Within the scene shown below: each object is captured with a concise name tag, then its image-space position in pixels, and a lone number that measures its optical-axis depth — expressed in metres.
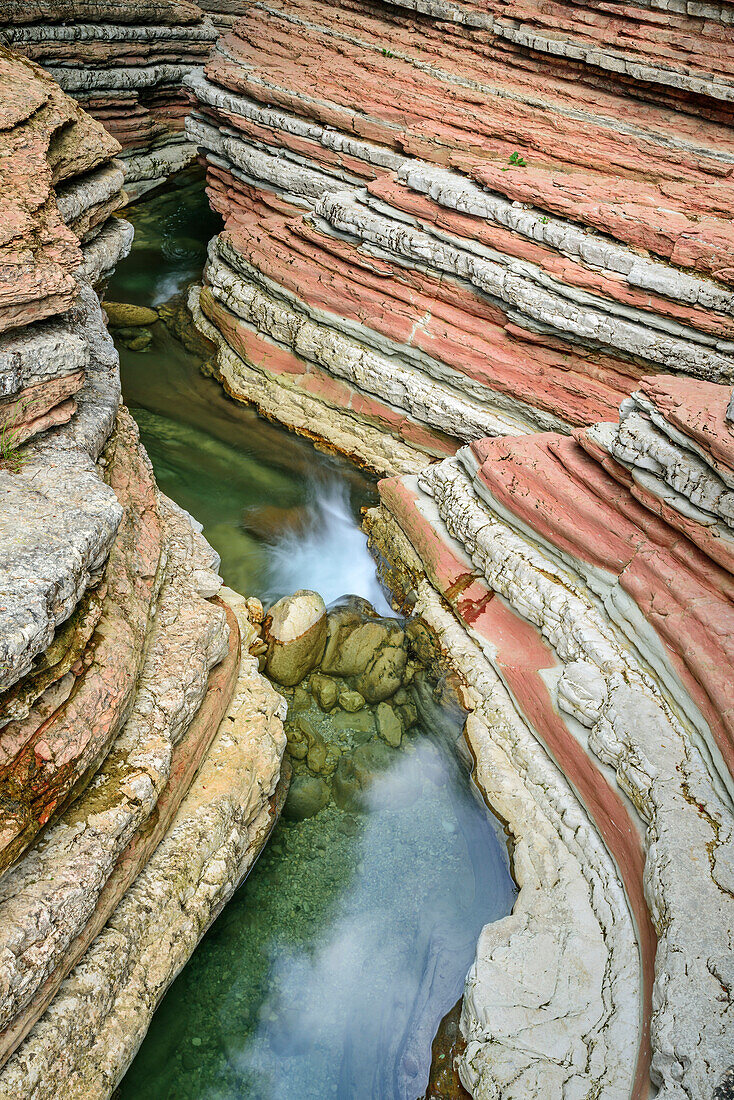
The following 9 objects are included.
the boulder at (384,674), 5.18
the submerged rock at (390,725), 4.97
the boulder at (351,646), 5.27
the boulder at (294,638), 5.14
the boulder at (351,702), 5.09
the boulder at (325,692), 5.07
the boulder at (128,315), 8.91
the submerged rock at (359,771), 4.64
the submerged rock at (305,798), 4.52
